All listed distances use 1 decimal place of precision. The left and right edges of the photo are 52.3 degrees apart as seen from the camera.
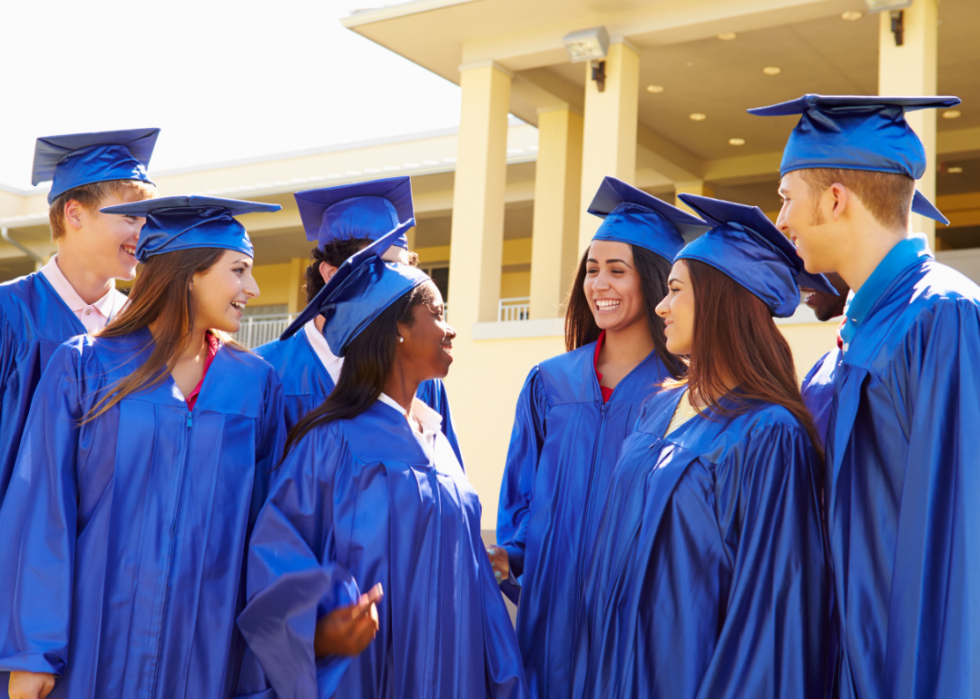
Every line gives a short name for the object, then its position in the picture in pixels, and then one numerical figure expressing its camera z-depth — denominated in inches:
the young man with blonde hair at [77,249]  134.6
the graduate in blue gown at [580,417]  128.0
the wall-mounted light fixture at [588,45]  476.1
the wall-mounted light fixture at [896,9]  421.1
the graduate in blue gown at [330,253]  148.1
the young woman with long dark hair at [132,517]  109.5
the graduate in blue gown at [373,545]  103.2
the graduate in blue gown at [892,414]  87.4
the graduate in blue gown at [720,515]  97.2
